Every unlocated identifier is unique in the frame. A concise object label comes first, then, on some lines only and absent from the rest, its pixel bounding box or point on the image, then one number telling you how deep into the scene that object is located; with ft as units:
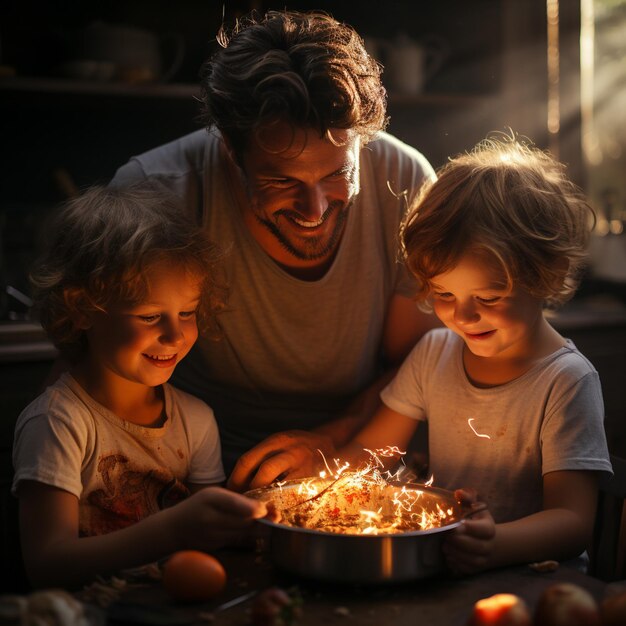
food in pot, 3.97
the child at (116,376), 4.25
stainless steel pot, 3.44
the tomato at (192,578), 3.41
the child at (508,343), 4.48
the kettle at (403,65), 9.41
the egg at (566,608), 3.00
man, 4.94
